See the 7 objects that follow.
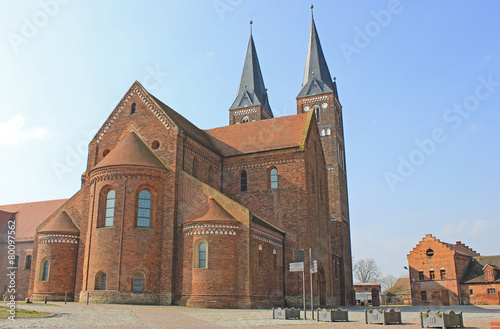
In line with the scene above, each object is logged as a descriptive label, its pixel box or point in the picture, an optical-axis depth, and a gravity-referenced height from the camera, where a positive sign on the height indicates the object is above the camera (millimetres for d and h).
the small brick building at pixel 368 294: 59675 -1988
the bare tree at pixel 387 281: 146000 -835
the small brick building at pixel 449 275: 52219 +406
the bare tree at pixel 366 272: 111169 +1500
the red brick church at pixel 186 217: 28219 +3954
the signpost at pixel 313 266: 18828 +484
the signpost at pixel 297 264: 19594 +577
